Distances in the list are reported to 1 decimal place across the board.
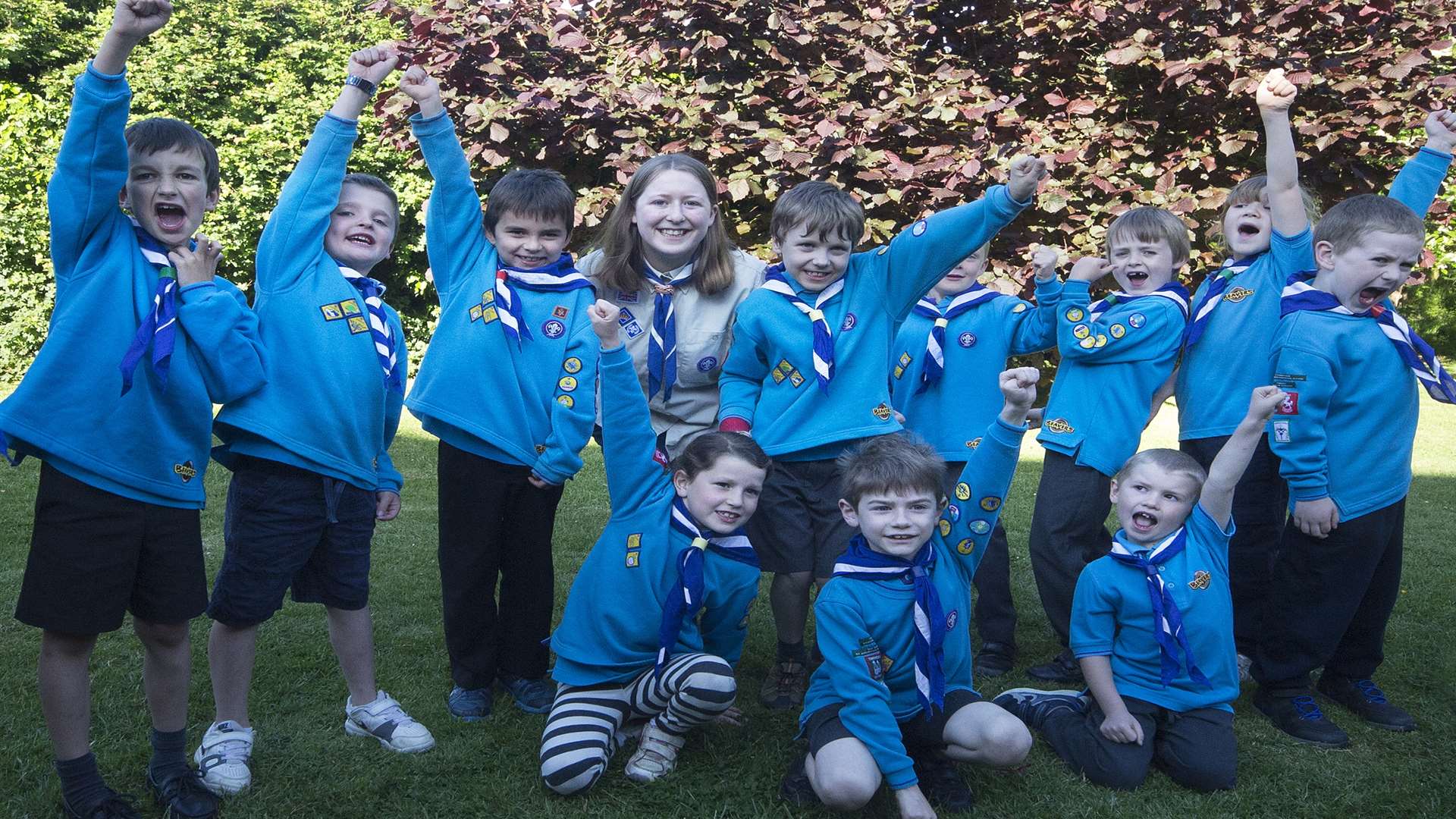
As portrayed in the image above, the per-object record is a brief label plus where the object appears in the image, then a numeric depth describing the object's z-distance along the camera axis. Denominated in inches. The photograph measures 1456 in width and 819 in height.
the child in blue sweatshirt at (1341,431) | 131.6
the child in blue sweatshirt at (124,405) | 98.2
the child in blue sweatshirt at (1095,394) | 148.7
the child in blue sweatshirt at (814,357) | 133.5
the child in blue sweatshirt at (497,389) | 131.3
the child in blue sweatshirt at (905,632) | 111.3
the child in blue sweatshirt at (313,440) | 115.1
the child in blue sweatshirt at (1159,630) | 121.4
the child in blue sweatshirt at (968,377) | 159.5
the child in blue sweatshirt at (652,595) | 120.2
